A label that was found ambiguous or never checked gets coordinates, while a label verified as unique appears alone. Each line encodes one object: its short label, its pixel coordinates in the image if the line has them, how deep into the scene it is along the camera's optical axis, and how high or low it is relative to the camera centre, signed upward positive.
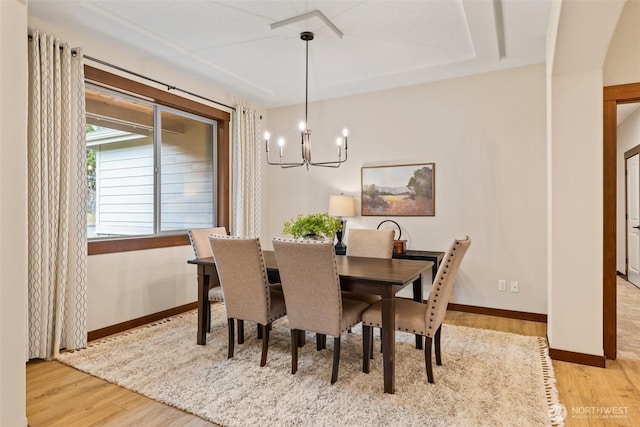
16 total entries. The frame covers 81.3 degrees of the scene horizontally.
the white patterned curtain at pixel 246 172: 4.86 +0.53
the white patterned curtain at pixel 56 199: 2.84 +0.11
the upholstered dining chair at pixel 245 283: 2.70 -0.53
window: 3.68 +0.55
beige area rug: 2.09 -1.14
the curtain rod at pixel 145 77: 3.28 +1.38
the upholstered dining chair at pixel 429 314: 2.38 -0.69
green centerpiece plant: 3.10 -0.13
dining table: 2.36 -0.48
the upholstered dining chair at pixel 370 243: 3.45 -0.30
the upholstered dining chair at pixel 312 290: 2.36 -0.52
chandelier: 3.27 +0.65
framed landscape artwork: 4.41 +0.27
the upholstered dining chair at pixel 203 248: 3.32 -0.34
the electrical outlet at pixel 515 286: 3.95 -0.79
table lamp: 4.65 +0.06
